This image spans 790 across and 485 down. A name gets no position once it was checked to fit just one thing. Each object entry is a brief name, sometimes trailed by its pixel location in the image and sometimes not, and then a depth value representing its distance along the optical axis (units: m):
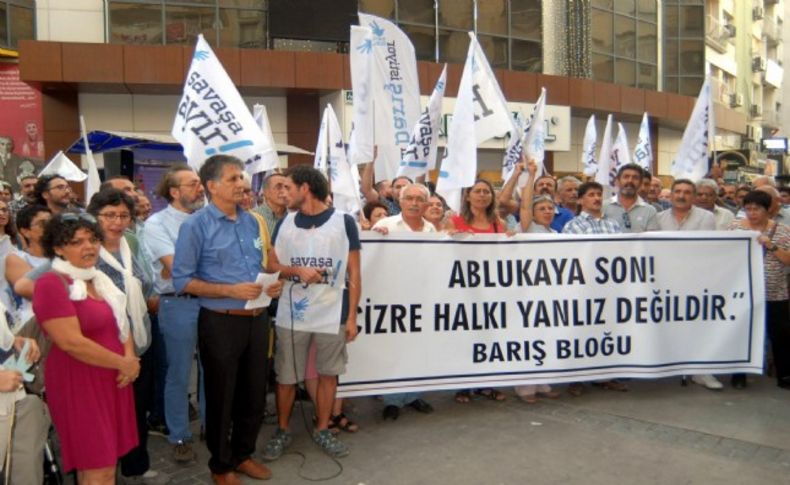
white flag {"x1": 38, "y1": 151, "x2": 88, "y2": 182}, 9.62
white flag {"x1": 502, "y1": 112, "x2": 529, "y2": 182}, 7.91
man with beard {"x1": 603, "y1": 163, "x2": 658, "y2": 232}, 6.84
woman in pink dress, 3.37
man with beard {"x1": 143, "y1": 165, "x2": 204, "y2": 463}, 4.77
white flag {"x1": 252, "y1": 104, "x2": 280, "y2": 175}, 5.92
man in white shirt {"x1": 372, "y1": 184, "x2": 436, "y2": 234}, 5.83
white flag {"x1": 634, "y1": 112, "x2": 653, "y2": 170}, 10.70
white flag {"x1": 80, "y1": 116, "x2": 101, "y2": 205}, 7.58
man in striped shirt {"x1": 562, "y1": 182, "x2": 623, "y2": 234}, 6.38
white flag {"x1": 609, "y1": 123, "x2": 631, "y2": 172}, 10.47
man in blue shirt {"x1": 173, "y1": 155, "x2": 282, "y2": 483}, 4.25
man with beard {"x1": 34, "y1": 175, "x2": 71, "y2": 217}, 5.86
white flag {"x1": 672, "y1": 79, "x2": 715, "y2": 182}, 8.95
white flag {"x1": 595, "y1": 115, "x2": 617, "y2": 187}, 10.59
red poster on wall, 18.67
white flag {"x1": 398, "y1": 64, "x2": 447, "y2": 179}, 7.07
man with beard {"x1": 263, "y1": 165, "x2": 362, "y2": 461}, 4.86
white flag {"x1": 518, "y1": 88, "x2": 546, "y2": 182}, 7.43
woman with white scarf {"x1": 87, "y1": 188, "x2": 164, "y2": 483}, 3.98
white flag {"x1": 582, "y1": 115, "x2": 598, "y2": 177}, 11.91
